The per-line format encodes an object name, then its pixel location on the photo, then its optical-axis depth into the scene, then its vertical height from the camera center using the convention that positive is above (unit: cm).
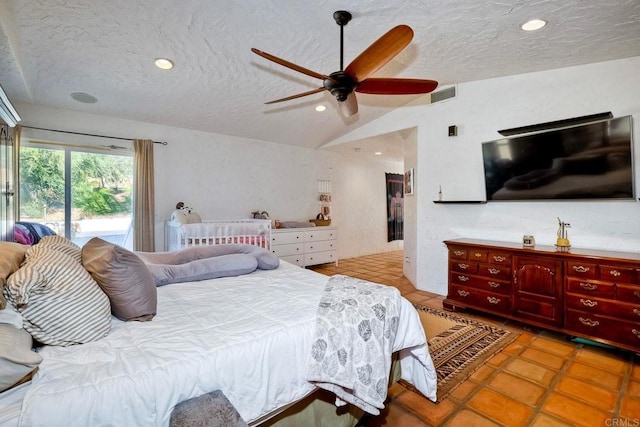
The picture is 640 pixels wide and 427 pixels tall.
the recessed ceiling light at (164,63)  256 +139
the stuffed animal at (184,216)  375 -3
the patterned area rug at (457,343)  200 -113
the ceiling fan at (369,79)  162 +94
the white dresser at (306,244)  484 -58
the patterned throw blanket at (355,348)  128 -64
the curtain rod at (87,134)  334 +101
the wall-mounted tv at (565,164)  246 +46
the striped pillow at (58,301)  100 -33
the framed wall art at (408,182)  429 +46
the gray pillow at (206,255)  229 -34
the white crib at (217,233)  357 -27
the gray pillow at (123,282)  129 -31
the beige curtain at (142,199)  377 +20
